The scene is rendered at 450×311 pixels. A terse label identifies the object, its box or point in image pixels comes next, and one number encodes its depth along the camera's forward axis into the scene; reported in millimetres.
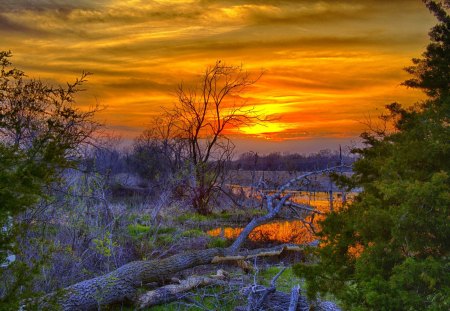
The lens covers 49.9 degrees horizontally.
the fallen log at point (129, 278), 9086
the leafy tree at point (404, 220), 5395
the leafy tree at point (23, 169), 4664
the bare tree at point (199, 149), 24438
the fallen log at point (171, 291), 9867
